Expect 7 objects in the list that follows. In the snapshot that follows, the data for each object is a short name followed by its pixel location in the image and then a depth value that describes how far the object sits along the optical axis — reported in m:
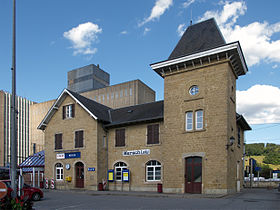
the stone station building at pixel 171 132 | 18.34
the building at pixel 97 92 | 84.38
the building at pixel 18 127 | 91.56
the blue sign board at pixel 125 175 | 22.75
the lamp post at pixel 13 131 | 7.94
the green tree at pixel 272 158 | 76.88
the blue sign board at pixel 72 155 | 24.91
